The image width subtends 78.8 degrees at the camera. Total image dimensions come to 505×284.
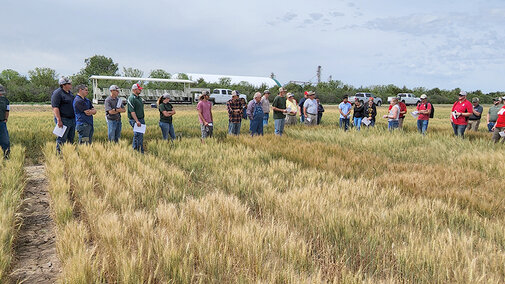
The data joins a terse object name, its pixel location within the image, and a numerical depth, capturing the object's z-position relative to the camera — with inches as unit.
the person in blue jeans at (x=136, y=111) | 289.4
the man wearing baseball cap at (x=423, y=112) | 404.2
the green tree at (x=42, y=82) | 1565.0
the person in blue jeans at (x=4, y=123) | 259.4
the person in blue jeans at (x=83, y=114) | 274.1
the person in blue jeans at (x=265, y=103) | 416.7
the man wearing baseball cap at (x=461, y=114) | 356.2
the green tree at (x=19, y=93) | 1532.0
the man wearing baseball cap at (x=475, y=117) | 452.0
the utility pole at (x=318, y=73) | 3299.7
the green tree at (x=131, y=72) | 2822.3
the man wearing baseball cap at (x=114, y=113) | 298.8
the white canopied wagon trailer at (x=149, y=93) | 1262.3
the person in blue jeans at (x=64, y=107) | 259.8
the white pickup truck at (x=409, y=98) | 1802.4
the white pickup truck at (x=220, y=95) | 1485.0
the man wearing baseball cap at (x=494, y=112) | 437.4
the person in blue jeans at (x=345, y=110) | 486.6
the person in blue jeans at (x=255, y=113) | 386.3
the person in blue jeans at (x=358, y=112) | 485.1
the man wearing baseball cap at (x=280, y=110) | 395.9
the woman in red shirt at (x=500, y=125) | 313.1
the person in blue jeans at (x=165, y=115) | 327.0
